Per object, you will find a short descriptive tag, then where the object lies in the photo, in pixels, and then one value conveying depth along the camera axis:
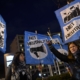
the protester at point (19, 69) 2.27
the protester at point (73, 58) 2.26
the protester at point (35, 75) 2.41
